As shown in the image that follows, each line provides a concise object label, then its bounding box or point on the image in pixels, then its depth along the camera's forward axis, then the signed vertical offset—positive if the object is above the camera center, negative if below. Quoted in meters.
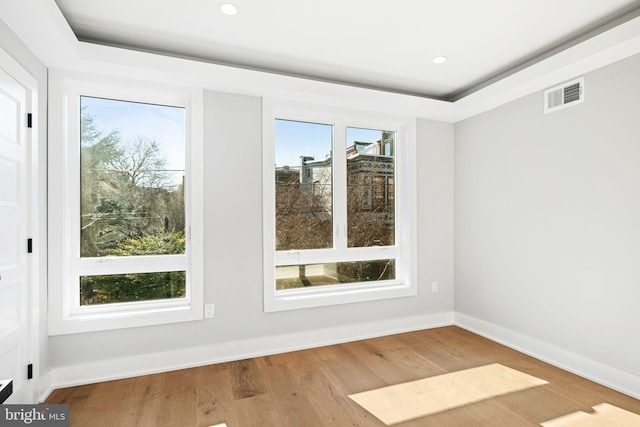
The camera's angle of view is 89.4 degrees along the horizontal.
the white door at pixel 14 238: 1.81 -0.13
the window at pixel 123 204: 2.45 +0.10
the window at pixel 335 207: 3.20 +0.09
